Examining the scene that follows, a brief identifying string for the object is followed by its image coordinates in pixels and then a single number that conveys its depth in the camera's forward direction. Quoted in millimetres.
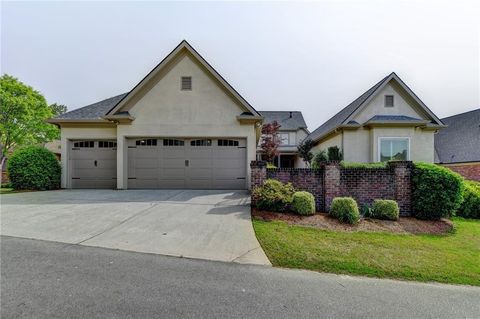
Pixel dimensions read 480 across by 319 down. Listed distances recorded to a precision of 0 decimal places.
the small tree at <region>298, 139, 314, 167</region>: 21359
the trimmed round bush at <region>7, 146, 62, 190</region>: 12820
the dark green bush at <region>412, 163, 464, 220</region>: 8070
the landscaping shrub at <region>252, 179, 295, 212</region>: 8094
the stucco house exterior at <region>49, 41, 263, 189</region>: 12750
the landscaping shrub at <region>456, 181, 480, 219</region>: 9586
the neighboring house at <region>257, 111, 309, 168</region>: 28058
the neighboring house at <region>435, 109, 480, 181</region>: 18375
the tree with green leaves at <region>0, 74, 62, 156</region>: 22069
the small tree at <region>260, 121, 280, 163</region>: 22766
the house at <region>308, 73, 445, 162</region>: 14211
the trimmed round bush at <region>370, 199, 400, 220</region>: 7965
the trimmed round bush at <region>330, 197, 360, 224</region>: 7449
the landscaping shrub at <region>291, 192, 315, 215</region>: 7953
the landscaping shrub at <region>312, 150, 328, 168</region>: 16681
